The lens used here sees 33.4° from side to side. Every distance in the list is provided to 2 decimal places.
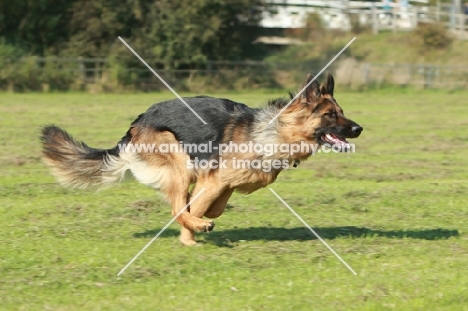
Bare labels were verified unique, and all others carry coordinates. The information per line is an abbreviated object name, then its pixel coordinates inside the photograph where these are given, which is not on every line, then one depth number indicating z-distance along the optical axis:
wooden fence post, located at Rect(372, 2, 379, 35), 47.88
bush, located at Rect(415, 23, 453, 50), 45.84
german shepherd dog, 8.01
